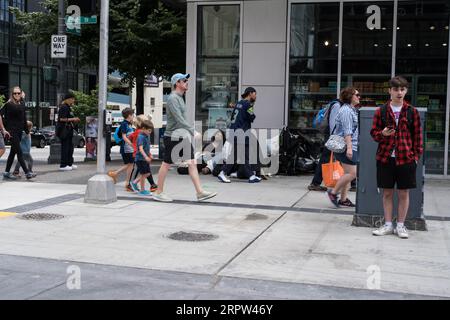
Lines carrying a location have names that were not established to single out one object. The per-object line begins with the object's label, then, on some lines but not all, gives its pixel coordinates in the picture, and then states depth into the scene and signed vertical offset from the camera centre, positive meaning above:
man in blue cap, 9.03 -0.23
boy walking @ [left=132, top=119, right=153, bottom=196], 9.80 -0.57
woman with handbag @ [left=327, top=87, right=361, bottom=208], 8.59 -0.16
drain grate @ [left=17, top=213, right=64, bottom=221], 7.90 -1.34
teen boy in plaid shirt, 6.95 -0.24
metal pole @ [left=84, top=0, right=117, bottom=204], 8.95 -0.38
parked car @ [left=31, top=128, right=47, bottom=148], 36.66 -1.41
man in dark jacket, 11.65 -0.15
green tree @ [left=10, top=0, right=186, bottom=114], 17.92 +2.61
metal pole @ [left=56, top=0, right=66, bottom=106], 16.78 +1.68
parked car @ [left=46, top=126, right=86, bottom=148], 37.75 -1.24
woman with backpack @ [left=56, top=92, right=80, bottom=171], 14.15 -0.32
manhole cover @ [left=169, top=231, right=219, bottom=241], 6.87 -1.38
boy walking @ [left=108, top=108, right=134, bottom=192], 10.39 -0.42
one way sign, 16.16 +1.97
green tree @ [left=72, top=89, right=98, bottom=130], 32.62 +0.76
